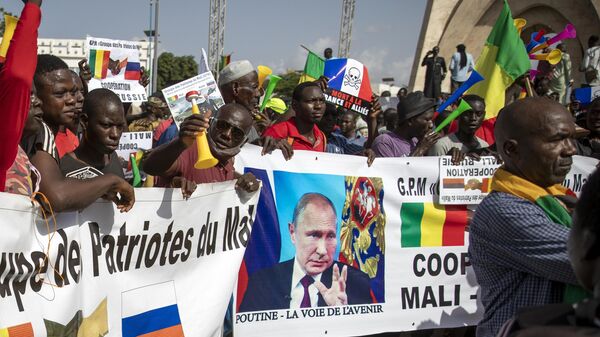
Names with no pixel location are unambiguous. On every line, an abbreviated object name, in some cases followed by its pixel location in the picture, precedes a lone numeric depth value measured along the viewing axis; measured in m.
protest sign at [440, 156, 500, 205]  5.57
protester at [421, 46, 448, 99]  16.16
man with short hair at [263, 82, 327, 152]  5.71
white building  93.06
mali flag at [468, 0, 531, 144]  6.58
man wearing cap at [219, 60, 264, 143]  5.92
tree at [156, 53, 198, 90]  71.56
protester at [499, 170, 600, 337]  1.25
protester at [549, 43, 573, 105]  14.93
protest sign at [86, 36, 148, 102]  8.22
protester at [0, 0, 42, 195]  2.79
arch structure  19.95
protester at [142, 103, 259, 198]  3.94
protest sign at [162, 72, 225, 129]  4.69
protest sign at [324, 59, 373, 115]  6.73
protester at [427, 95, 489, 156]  6.01
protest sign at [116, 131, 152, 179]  8.10
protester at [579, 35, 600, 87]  15.33
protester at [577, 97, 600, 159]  6.21
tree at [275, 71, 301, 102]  68.85
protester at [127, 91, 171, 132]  9.18
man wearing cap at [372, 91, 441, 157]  6.09
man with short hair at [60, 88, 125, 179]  3.91
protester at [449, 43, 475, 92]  16.16
